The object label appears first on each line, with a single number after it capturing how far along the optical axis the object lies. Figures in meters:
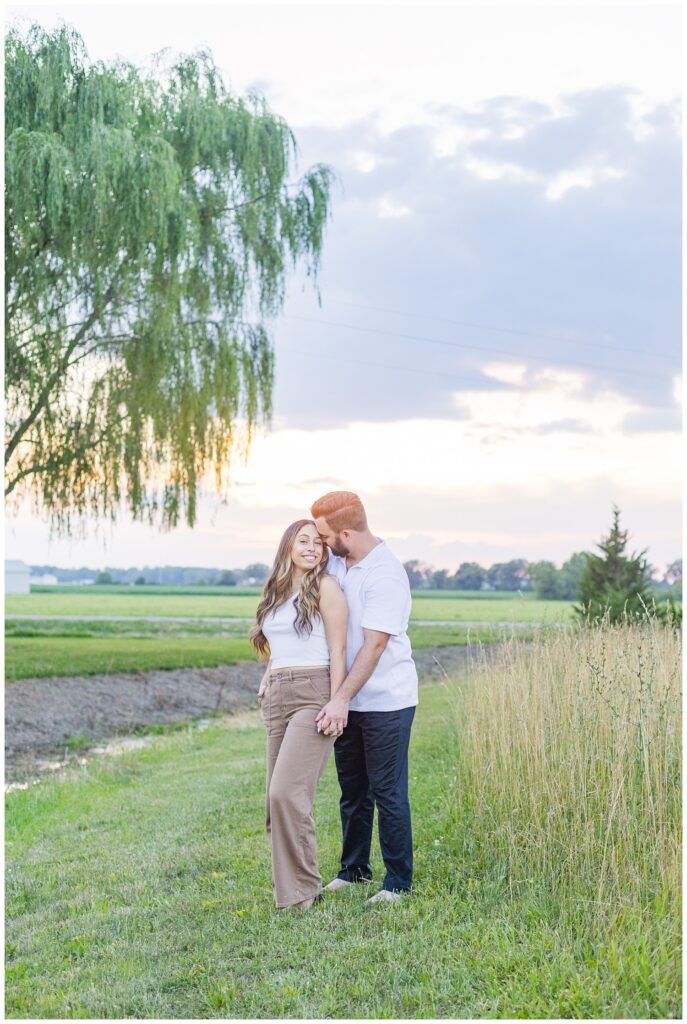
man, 4.84
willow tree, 11.78
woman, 4.87
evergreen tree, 16.05
